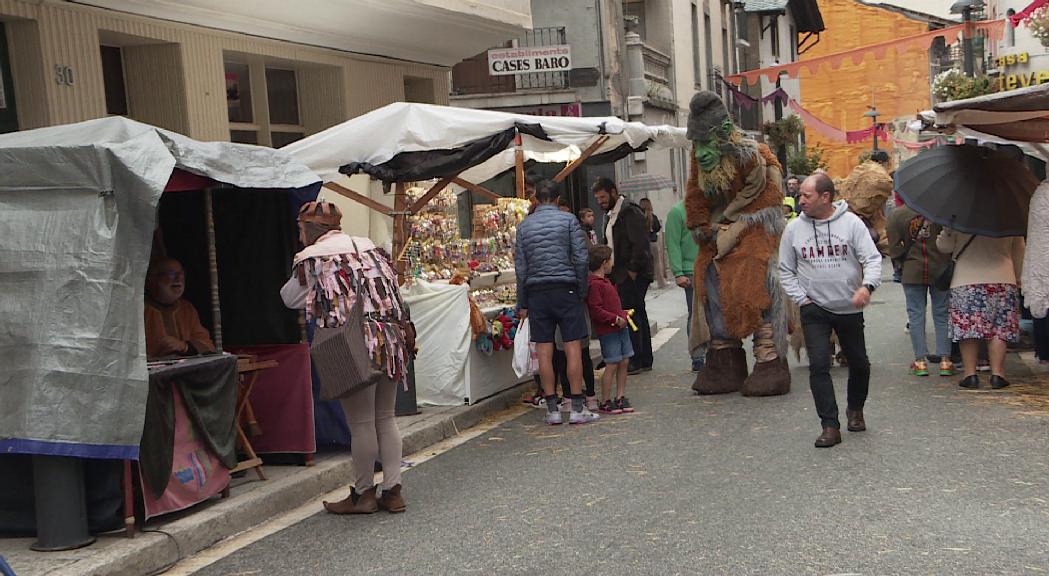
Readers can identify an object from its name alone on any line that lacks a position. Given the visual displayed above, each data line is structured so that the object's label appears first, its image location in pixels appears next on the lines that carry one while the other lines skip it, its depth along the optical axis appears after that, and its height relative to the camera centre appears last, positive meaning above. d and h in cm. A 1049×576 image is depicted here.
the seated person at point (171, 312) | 794 -55
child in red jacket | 1052 -110
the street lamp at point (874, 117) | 3859 +187
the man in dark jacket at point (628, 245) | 1294 -53
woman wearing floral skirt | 1066 -111
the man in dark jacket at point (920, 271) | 1180 -92
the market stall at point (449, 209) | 1115 -2
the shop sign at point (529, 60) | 1886 +212
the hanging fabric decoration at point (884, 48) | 2100 +224
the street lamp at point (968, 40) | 2083 +217
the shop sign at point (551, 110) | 2733 +196
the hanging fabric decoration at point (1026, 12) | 1914 +241
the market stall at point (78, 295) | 643 -32
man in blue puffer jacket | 1002 -67
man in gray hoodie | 855 -66
